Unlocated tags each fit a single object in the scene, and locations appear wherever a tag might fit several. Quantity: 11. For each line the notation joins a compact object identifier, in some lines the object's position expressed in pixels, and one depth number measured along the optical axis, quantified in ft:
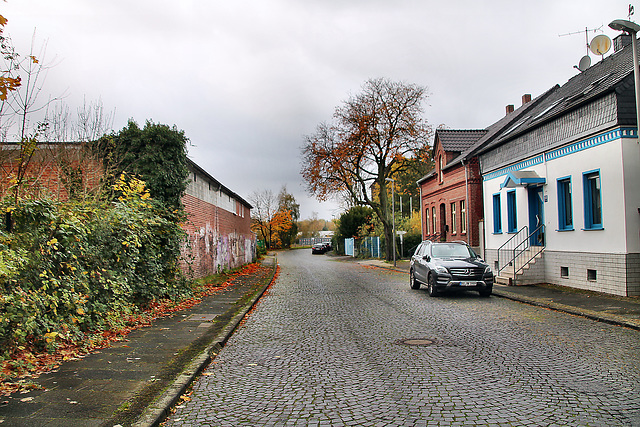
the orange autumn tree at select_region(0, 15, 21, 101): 16.17
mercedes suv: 47.50
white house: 44.34
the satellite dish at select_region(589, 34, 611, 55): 48.65
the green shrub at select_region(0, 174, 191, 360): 19.65
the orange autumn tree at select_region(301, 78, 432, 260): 123.54
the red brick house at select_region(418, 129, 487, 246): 93.56
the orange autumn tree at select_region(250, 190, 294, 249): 297.33
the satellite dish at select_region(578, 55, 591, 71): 69.41
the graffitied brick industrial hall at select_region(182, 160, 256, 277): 60.67
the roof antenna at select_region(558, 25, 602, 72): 69.41
